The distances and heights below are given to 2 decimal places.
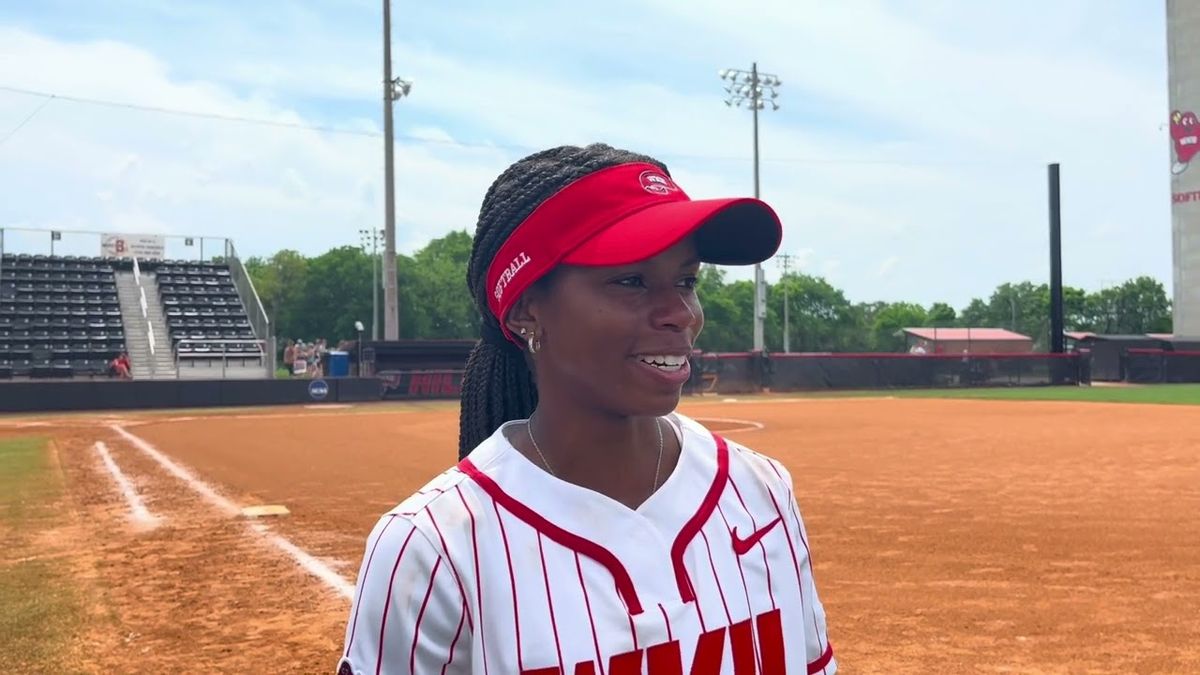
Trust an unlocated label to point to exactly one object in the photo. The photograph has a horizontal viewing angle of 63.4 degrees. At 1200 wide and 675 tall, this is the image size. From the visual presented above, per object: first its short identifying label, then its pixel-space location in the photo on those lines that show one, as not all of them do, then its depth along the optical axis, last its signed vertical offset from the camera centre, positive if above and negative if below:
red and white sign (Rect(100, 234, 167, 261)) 40.81 +4.39
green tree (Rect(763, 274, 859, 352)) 96.31 +2.93
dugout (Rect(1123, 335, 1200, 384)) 37.62 -1.07
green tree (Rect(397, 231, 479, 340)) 75.19 +3.25
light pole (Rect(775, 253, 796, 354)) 77.44 +6.45
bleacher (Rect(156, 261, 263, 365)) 32.94 +1.51
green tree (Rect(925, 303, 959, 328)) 119.39 +3.25
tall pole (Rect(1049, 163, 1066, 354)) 37.69 +2.78
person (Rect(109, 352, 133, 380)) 29.11 -0.50
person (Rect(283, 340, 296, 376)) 37.75 -0.30
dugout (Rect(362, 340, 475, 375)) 28.36 -0.23
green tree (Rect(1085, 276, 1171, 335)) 91.75 +3.07
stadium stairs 32.78 +0.69
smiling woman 1.28 -0.22
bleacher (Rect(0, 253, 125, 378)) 31.81 +1.24
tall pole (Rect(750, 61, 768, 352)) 34.80 +1.37
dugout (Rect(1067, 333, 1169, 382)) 39.94 -0.46
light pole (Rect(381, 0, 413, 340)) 31.03 +5.28
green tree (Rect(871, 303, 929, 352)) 111.66 +2.99
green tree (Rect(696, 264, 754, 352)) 84.56 +2.82
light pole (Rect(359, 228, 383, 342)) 63.60 +5.73
